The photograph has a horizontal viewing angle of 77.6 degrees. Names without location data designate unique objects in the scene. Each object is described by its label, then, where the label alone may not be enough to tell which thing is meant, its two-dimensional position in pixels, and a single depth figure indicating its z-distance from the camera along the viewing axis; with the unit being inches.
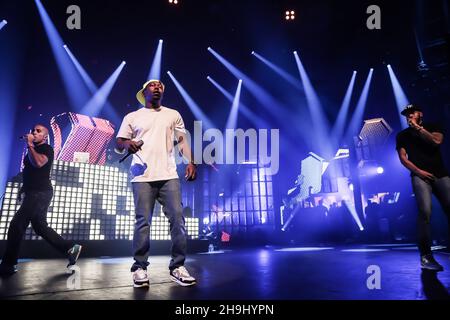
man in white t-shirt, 96.8
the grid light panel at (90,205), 260.8
